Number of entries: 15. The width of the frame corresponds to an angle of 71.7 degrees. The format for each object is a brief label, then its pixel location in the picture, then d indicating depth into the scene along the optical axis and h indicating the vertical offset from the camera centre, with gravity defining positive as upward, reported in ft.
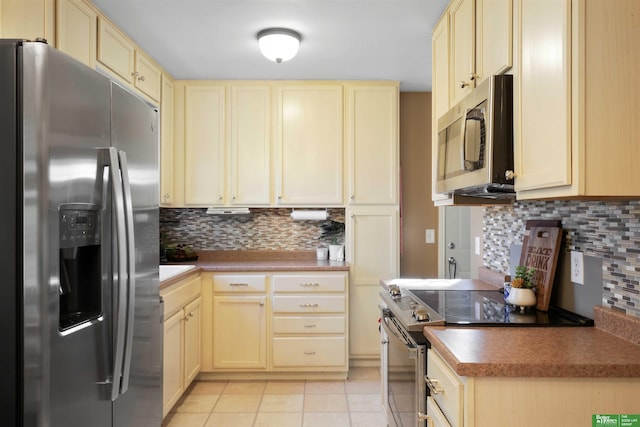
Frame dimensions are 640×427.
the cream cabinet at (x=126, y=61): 7.82 +3.00
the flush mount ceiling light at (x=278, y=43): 8.46 +3.26
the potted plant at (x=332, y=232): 12.69 -0.60
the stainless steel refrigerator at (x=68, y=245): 3.61 -0.31
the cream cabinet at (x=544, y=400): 3.93 -1.67
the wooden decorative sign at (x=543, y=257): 5.92 -0.63
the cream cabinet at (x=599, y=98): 3.90 +1.01
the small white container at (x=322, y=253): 12.29 -1.17
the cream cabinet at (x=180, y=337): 8.46 -2.69
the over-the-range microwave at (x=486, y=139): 5.09 +0.87
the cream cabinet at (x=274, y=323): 10.94 -2.78
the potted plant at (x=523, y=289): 5.90 -1.05
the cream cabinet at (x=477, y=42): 5.29 +2.31
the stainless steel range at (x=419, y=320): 5.24 -1.33
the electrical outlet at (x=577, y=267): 5.55 -0.70
